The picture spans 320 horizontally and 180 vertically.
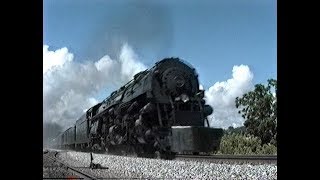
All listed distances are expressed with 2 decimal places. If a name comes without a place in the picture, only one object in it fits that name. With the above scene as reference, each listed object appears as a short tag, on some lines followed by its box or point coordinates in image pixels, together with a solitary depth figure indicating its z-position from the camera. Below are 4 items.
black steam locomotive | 15.75
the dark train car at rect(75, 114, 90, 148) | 31.20
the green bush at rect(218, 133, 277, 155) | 24.15
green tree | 30.17
